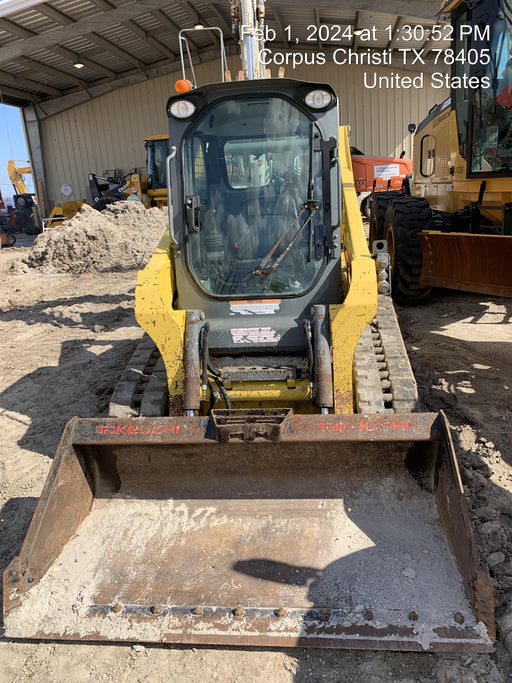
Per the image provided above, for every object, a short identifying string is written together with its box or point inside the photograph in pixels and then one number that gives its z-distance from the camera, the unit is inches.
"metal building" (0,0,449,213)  591.2
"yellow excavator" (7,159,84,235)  964.8
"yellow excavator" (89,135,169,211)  617.9
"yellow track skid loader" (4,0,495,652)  95.6
